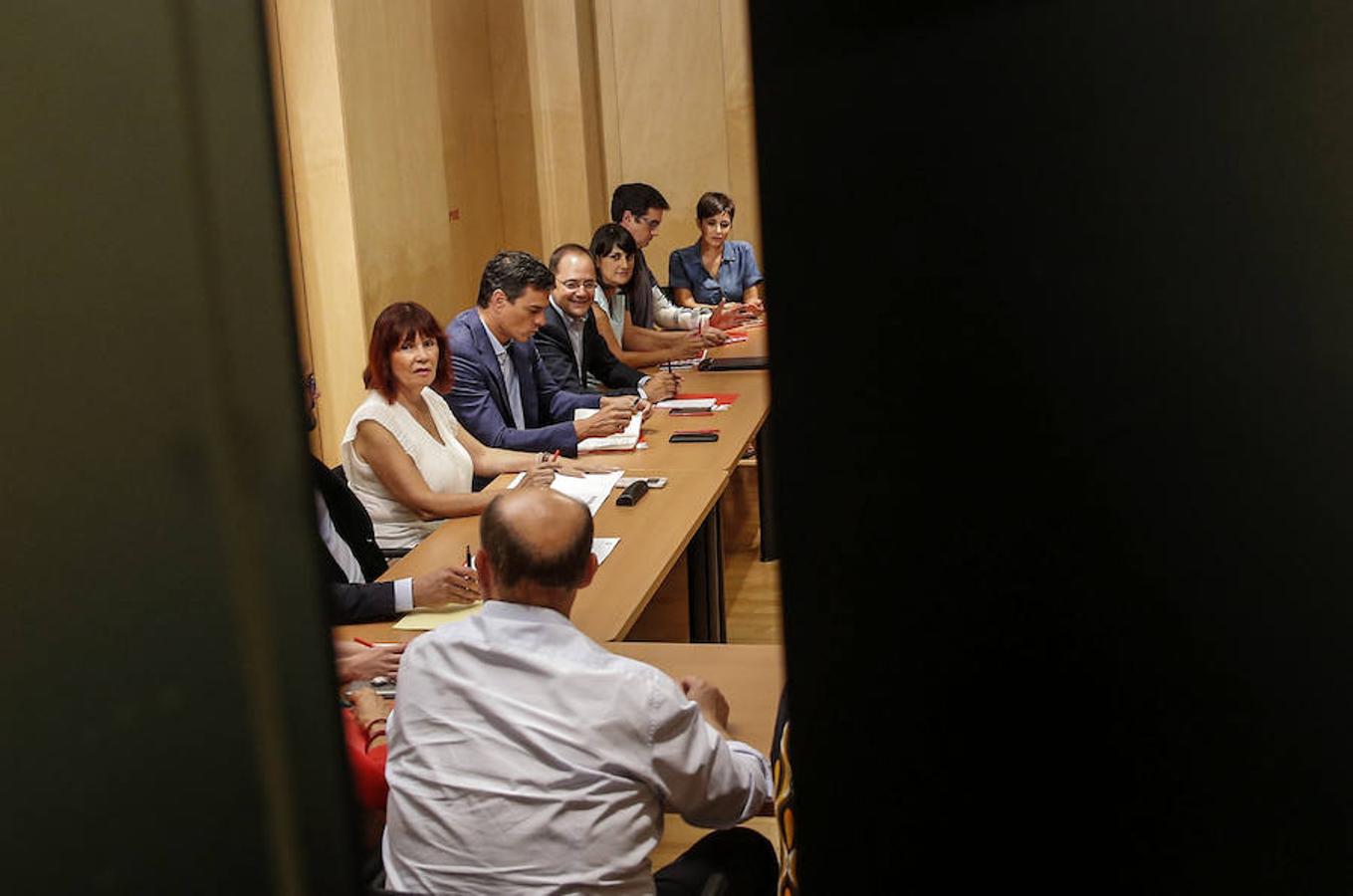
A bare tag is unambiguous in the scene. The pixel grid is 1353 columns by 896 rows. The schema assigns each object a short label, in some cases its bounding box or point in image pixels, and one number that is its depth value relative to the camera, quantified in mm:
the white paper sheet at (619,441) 4270
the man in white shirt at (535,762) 2098
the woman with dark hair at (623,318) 5742
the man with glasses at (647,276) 6250
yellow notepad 2797
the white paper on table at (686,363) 5820
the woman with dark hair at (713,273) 7016
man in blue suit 4301
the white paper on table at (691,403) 4859
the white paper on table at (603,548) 3219
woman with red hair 3573
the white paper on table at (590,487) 3678
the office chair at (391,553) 3602
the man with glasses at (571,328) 5000
